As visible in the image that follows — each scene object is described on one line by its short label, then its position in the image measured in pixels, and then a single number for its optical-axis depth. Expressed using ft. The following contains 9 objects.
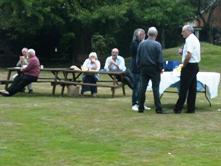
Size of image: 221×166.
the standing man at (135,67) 47.11
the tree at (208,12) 201.36
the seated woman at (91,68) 61.41
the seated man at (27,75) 57.26
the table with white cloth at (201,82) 47.44
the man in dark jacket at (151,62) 44.04
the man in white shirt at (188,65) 43.70
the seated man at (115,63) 60.25
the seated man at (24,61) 64.03
